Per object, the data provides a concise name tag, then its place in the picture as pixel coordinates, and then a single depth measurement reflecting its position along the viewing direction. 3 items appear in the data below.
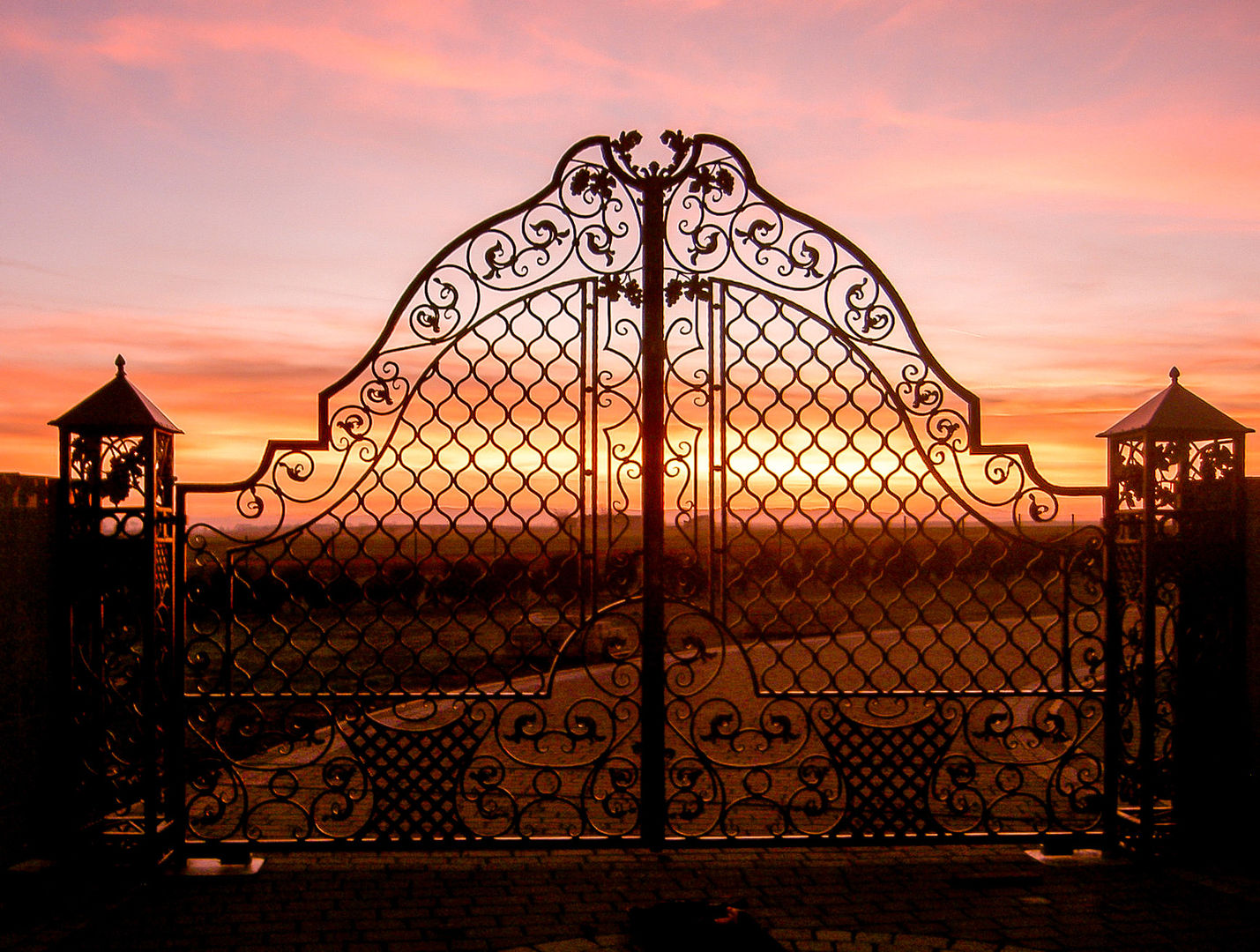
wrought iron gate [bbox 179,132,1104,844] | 5.76
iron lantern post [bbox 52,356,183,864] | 5.56
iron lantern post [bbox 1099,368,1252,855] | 5.89
